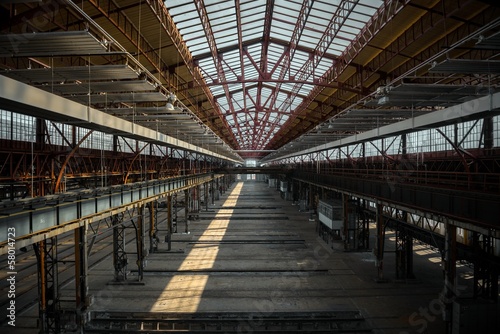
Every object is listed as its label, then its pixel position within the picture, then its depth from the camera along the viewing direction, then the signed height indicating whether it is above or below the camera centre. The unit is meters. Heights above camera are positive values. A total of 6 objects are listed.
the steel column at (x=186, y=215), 26.01 -4.13
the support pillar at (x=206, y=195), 37.44 -3.72
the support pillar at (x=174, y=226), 26.59 -5.29
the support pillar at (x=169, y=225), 20.81 -4.00
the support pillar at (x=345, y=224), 20.66 -3.98
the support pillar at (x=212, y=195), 44.56 -4.36
